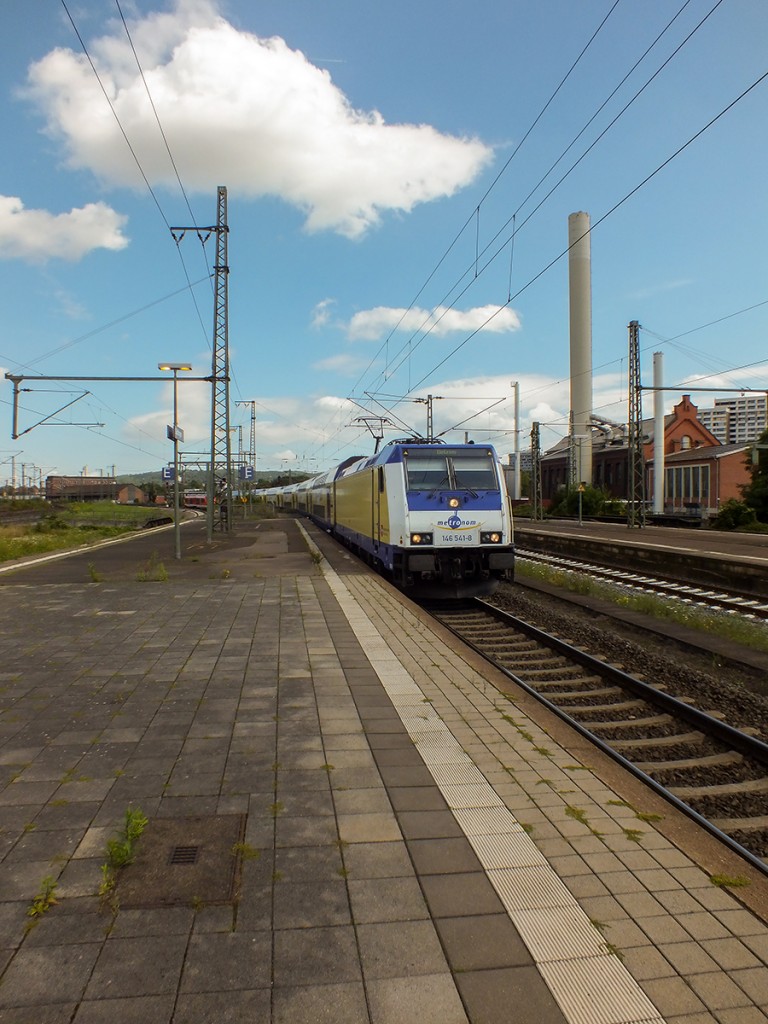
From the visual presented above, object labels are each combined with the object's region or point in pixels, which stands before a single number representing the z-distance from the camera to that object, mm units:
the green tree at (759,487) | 35969
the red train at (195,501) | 93862
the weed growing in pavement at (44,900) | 2914
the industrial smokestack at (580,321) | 66125
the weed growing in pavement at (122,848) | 3118
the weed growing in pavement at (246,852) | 3363
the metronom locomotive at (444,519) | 12820
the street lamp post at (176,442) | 18422
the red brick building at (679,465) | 54594
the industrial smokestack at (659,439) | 52594
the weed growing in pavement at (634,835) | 3637
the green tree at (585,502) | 52412
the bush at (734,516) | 34969
